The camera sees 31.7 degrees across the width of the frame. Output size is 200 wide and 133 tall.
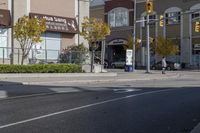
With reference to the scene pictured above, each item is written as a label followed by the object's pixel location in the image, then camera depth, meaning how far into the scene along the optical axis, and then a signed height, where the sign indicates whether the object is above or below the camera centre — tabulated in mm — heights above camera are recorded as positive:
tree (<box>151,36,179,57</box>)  52420 +2794
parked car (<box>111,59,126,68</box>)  56840 +231
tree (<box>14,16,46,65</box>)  27011 +2781
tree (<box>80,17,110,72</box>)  31359 +3147
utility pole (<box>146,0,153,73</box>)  30242 +4985
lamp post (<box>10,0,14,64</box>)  29149 +1874
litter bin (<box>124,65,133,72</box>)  37784 -273
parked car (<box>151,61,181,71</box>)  49942 -46
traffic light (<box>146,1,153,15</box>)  30237 +4985
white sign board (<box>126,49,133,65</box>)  36266 +894
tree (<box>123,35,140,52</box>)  54688 +3325
